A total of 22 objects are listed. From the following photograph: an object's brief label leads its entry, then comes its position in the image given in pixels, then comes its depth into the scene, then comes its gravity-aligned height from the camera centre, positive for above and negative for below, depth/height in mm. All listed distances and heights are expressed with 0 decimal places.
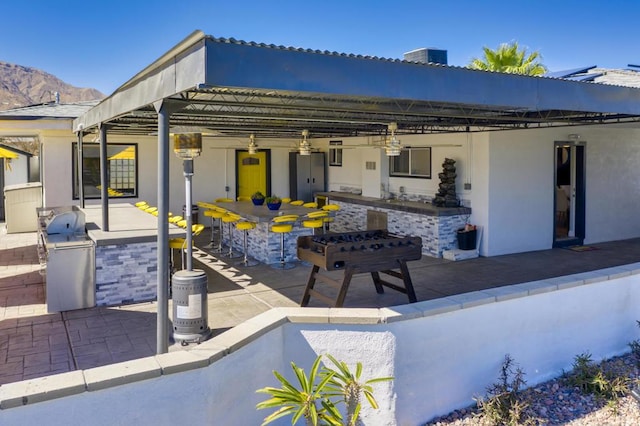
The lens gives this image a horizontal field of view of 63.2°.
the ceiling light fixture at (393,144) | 8094 +551
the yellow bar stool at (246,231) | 9125 -944
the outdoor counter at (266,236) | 9188 -1026
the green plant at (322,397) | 3396 -1479
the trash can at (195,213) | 13476 -875
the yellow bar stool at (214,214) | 10002 -680
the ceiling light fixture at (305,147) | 10922 +681
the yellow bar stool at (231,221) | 9633 -778
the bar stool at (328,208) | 10410 -636
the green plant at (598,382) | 4836 -1931
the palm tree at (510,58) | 17125 +4027
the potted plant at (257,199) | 10703 -408
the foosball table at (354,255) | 5781 -868
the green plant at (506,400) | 4363 -1921
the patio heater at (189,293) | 4945 -1087
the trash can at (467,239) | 9875 -1134
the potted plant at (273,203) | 9906 -453
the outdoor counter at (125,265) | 6625 -1118
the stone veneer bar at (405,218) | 9984 -834
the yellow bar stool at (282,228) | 8742 -818
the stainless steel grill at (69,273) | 6316 -1159
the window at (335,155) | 14936 +719
